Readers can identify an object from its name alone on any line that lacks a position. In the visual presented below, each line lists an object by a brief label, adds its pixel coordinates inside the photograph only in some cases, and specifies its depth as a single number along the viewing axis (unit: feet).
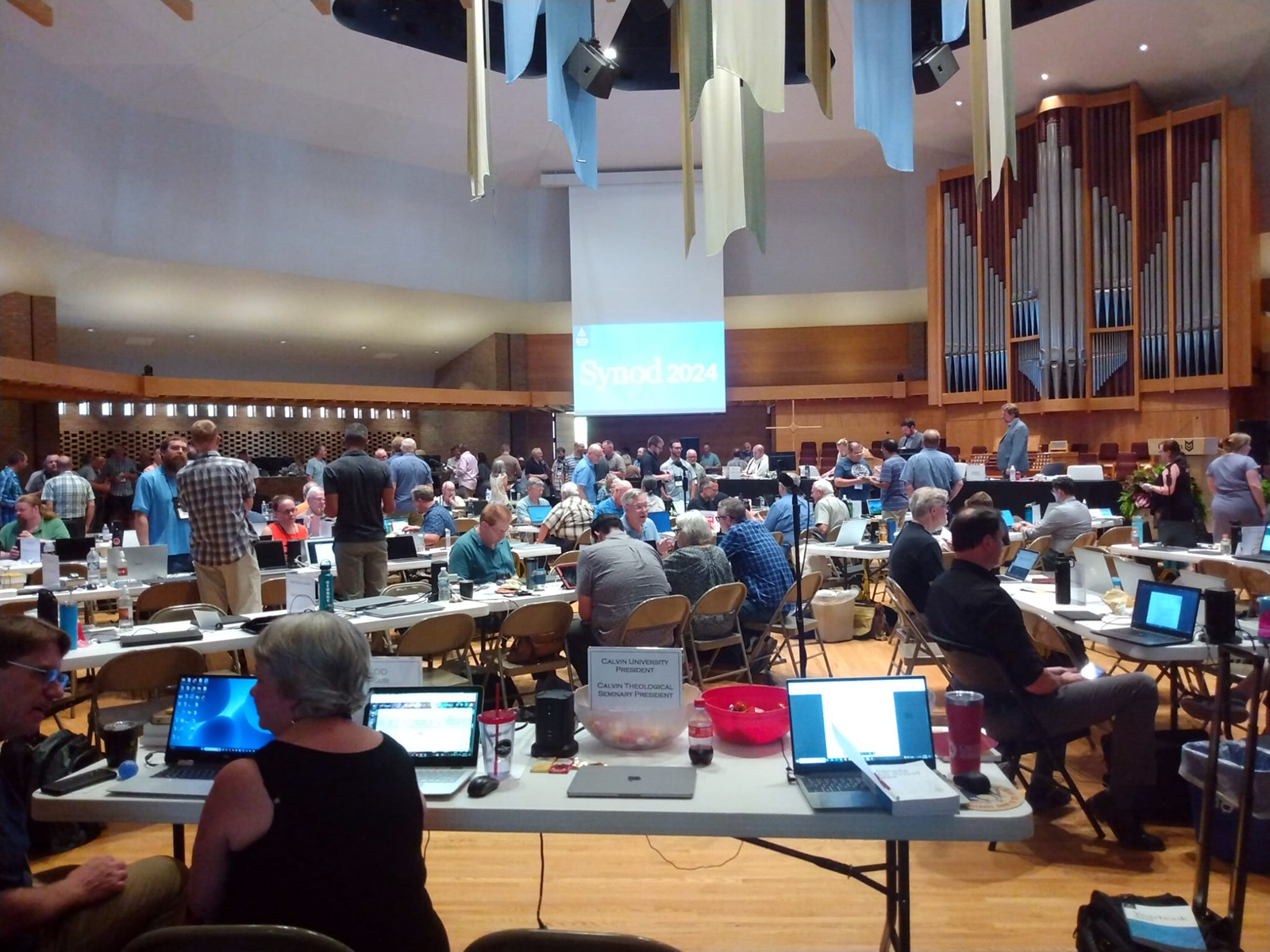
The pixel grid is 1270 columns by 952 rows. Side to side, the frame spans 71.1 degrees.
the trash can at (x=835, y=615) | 22.63
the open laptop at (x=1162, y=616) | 12.11
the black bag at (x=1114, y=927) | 7.02
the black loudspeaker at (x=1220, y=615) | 11.34
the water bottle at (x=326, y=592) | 14.51
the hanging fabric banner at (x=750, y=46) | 9.13
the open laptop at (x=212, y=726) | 8.08
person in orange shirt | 22.22
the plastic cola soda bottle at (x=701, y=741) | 7.93
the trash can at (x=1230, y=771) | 7.43
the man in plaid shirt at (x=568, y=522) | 25.52
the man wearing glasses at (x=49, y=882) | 5.91
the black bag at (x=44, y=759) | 8.37
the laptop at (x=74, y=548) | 20.07
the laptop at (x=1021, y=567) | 17.07
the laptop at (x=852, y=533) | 23.54
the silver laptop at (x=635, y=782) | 7.22
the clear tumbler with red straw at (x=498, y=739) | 7.72
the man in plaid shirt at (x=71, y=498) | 29.35
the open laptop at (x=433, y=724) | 7.88
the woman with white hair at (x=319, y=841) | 5.39
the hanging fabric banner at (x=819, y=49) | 11.05
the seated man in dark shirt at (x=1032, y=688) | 10.66
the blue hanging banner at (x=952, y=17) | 16.25
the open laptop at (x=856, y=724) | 7.60
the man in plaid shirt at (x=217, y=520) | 16.55
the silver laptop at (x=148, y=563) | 18.38
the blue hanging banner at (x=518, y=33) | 14.76
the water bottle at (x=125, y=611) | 14.36
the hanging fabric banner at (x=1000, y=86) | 9.57
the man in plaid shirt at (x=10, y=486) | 31.76
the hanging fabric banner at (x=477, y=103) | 11.35
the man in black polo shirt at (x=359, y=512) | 18.70
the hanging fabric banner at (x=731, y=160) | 10.18
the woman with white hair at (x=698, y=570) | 16.94
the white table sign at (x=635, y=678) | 8.19
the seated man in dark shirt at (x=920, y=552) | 15.78
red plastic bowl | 8.34
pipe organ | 39.52
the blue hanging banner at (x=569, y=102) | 15.02
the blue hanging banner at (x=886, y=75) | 11.95
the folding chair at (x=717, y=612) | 16.33
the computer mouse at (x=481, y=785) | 7.34
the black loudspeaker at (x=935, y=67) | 27.25
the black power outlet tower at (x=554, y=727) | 8.23
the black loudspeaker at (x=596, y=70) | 26.24
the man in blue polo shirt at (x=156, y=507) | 20.67
